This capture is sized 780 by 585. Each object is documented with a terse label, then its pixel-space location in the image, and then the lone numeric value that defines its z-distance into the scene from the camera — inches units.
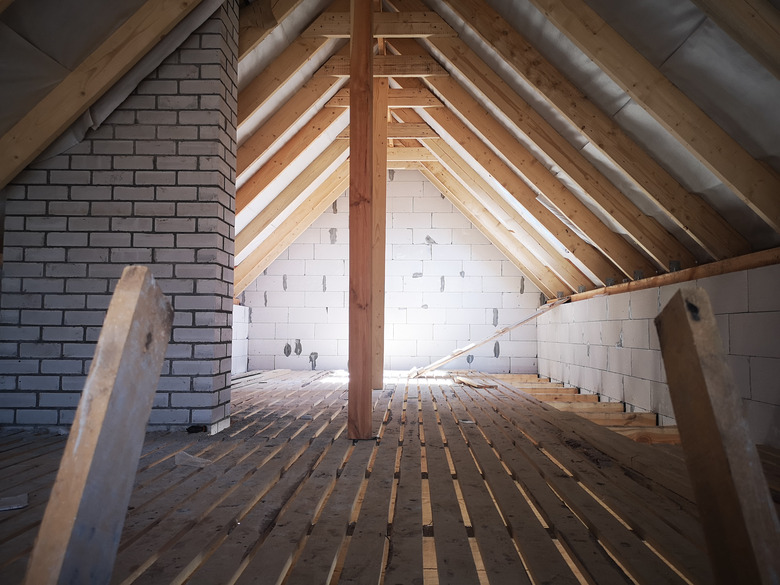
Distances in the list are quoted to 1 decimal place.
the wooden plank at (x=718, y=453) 35.2
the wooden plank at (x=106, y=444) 33.7
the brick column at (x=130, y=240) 134.1
